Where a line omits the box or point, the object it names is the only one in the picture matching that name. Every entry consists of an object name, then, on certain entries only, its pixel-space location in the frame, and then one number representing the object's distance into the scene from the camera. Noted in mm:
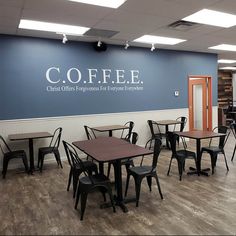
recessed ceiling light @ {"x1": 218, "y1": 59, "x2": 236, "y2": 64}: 9439
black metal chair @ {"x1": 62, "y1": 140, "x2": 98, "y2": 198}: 3454
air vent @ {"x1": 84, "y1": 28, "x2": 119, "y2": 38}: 4940
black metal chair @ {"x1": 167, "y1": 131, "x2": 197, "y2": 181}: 4148
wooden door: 8070
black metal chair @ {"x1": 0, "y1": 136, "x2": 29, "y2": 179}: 4609
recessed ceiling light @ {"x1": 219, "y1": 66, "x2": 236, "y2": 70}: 11584
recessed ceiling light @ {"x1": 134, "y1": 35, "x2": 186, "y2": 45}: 5621
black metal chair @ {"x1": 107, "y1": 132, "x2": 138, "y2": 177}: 3834
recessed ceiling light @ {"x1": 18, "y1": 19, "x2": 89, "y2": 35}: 4354
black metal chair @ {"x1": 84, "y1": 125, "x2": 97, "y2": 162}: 5750
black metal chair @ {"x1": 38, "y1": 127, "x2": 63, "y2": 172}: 4875
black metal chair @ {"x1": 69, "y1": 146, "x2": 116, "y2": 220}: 2885
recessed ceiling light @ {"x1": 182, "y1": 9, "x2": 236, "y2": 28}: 4027
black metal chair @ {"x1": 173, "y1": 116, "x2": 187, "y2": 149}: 6752
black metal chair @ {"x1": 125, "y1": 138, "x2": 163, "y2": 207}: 3152
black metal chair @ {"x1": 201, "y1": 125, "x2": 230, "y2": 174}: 4358
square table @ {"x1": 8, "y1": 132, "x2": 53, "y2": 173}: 4664
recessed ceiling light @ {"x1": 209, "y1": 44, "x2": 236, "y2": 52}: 6738
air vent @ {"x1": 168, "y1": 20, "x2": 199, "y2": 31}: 4465
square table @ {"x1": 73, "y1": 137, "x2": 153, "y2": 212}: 2908
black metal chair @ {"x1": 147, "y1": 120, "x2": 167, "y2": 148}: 6492
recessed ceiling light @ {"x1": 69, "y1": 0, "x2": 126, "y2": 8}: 3424
